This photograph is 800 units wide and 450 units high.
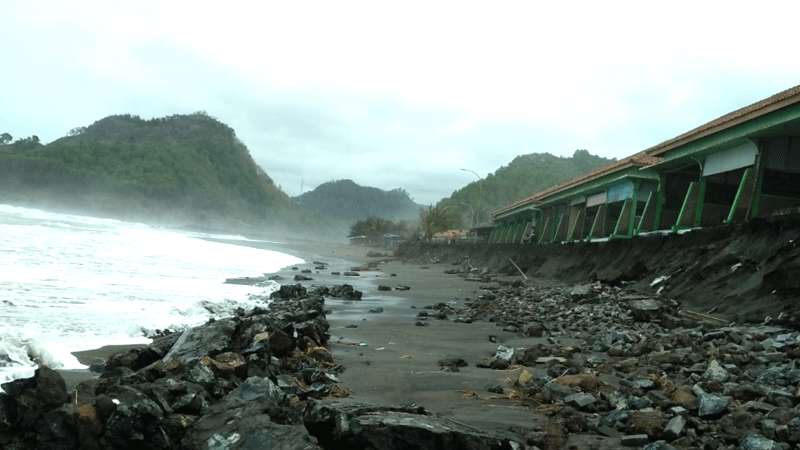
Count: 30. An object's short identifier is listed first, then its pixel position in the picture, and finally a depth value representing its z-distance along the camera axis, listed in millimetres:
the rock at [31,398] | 3953
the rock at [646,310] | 10164
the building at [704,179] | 14391
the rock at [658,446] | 3758
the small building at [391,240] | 93688
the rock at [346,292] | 17344
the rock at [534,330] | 9961
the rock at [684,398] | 4597
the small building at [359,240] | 113500
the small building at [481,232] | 67250
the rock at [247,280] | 20186
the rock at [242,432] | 3699
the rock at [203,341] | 6472
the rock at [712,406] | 4352
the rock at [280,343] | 7000
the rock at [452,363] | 7223
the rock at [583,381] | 5523
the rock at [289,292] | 16141
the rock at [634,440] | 3990
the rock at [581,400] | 4887
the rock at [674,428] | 4002
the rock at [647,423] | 4168
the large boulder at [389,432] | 3748
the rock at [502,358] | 7168
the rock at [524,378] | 5914
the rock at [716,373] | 5332
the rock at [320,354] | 7410
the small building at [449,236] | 70438
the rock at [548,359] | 7062
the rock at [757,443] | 3633
